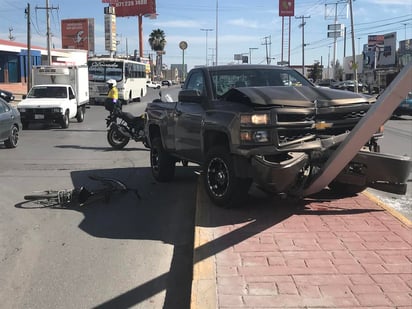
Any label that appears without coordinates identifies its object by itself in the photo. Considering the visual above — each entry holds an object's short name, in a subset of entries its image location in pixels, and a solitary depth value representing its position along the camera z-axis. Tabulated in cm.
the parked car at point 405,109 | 2906
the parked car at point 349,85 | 5212
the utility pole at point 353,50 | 4275
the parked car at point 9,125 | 1416
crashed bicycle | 793
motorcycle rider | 1575
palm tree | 11469
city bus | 3716
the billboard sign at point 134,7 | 8994
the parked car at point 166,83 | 10375
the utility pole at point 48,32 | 4744
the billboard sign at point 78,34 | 9381
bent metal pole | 453
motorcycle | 1462
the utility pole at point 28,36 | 4425
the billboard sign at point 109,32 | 8619
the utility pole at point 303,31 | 9068
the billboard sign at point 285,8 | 6006
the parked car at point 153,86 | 8696
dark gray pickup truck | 612
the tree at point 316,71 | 10906
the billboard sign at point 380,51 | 7500
